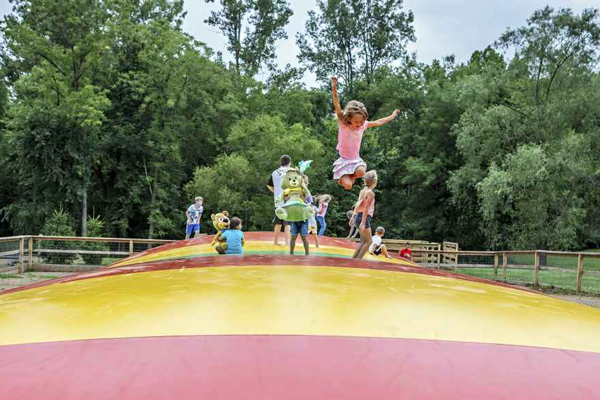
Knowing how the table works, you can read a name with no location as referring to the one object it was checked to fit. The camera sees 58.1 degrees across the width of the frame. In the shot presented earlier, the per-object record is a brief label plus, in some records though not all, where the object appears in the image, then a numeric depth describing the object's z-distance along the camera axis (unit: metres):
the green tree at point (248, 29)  30.25
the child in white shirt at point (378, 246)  6.96
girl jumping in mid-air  4.36
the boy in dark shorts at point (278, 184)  5.39
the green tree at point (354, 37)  31.67
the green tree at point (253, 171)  22.17
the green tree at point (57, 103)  20.31
